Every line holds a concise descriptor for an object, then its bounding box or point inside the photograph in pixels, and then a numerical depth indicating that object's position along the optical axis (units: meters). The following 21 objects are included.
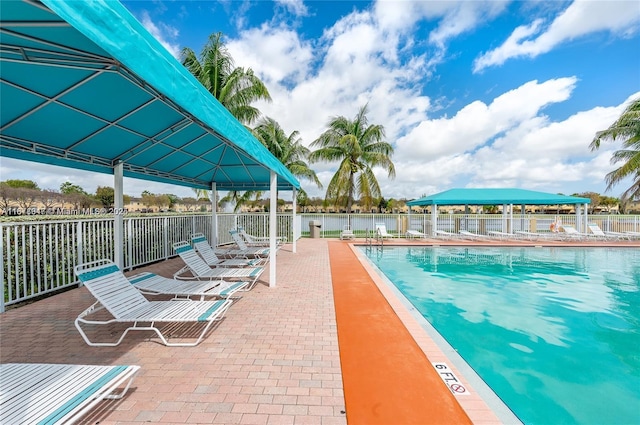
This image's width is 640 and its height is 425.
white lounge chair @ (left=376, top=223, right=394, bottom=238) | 14.72
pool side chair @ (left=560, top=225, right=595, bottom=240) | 16.12
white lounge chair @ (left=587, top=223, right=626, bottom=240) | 16.05
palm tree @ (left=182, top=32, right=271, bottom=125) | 14.91
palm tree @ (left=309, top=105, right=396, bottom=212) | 19.42
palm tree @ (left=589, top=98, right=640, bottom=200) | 18.03
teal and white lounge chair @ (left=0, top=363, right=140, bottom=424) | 1.85
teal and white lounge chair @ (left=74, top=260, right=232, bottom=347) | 3.52
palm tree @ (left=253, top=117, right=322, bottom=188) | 19.81
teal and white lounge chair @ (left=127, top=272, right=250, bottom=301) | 4.61
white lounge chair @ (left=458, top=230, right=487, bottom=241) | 16.33
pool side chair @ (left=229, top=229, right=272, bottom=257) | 8.86
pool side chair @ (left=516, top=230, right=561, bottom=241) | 16.25
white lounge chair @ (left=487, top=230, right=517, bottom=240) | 16.36
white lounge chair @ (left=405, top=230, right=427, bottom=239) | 16.47
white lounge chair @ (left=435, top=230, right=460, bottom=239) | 16.80
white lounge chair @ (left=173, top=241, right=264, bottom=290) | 6.00
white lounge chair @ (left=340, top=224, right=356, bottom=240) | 16.05
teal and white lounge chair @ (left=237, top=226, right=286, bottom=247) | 10.90
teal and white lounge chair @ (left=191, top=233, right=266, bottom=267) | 7.42
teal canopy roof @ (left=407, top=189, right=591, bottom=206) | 16.86
